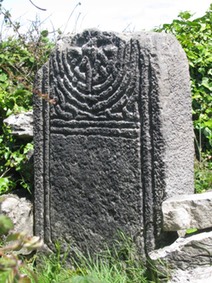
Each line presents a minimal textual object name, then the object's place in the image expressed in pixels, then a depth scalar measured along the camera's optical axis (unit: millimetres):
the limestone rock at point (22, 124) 4312
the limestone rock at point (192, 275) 2963
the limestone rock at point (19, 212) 3867
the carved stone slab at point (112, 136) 3221
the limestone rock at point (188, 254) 3023
